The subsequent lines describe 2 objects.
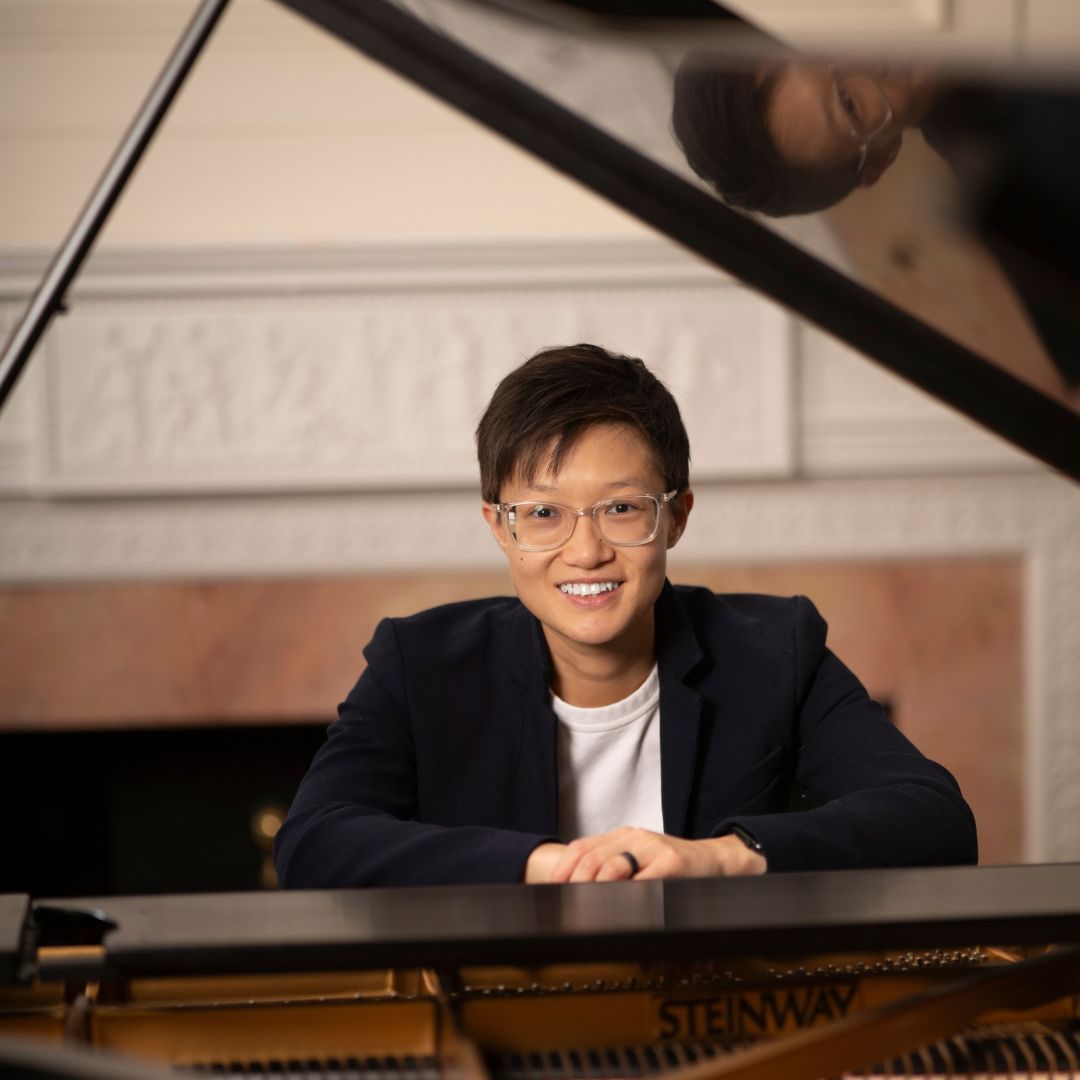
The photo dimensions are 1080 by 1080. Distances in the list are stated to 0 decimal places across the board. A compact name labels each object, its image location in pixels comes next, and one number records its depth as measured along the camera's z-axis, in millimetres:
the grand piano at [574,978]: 2660
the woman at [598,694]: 3065
